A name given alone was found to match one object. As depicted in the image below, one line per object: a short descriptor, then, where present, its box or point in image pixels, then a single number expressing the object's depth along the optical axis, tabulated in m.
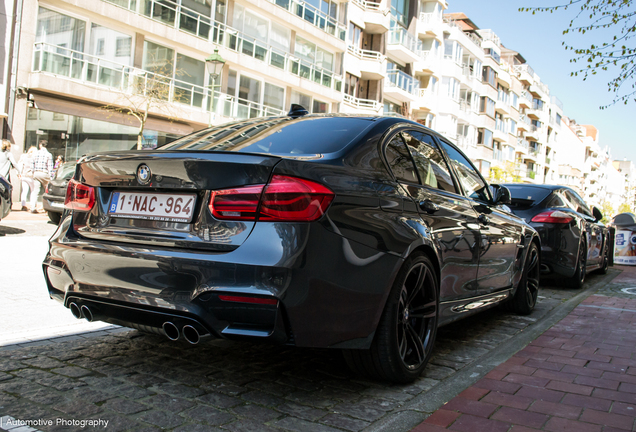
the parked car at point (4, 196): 10.48
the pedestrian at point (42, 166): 16.12
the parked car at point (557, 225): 8.44
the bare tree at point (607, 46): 7.75
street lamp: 18.00
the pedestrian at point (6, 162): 13.02
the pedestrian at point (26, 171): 16.34
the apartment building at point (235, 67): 20.45
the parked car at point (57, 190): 13.18
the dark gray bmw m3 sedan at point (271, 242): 2.84
